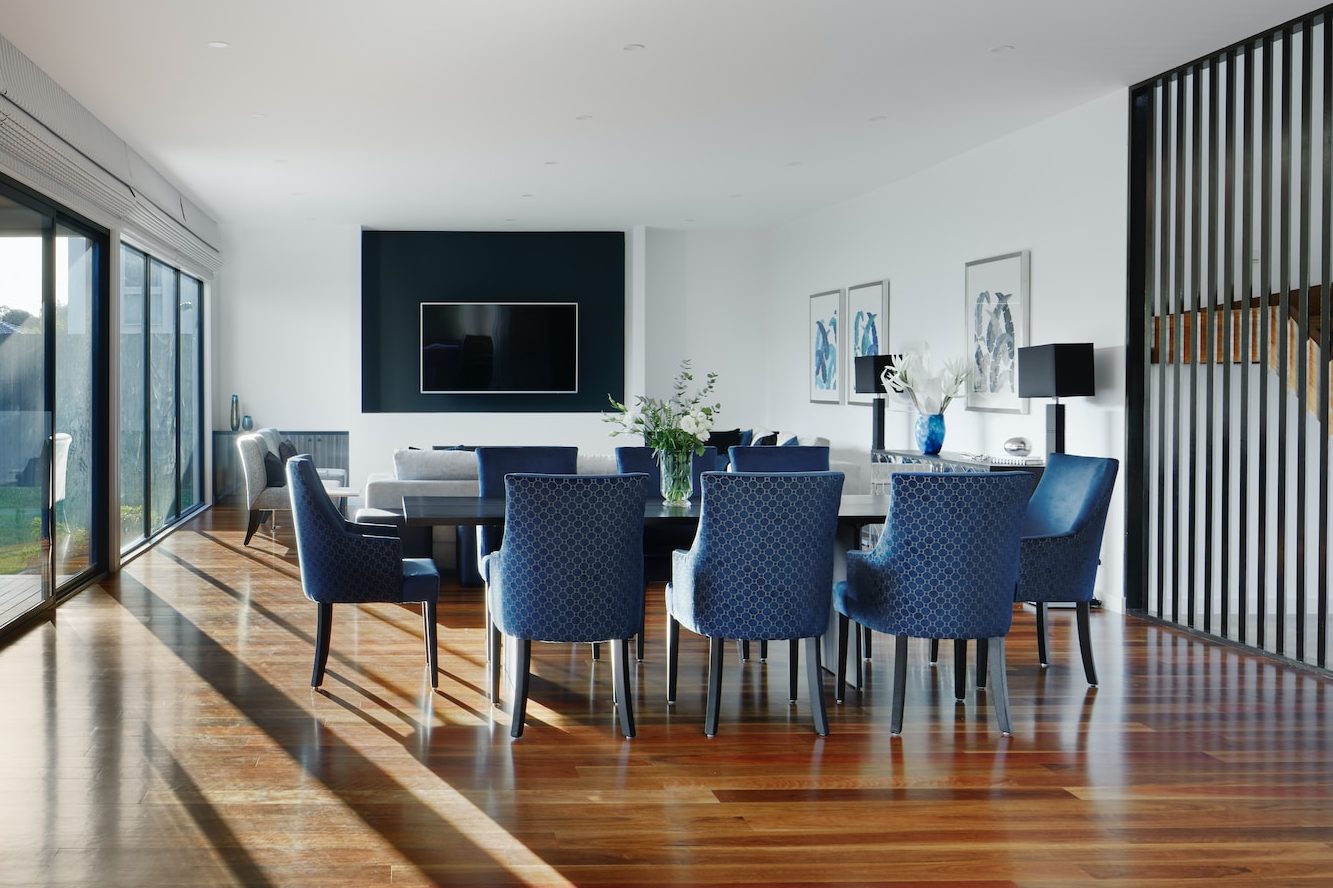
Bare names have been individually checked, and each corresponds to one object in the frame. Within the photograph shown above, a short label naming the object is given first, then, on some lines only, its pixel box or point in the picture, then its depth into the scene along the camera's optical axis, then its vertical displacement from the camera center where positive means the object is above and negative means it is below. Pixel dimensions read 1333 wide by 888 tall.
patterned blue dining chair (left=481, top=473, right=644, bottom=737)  3.90 -0.47
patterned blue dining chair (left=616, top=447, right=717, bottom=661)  5.86 -0.59
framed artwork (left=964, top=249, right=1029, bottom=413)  7.18 +0.58
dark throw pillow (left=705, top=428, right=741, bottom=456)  8.39 -0.12
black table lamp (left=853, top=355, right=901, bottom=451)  8.62 +0.31
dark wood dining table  4.43 -0.35
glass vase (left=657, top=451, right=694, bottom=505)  5.04 -0.22
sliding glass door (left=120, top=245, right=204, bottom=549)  8.30 +0.20
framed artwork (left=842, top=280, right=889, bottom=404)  9.14 +0.77
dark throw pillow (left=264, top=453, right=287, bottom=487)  8.92 -0.37
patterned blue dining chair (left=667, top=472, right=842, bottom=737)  3.91 -0.46
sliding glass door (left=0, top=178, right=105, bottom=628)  5.66 +0.10
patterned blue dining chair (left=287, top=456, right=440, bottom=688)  4.49 -0.52
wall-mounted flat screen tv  11.50 +0.70
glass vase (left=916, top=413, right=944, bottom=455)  7.74 -0.07
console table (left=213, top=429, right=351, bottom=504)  11.34 -0.31
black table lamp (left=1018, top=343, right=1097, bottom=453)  6.11 +0.25
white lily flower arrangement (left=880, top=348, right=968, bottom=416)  7.90 +0.27
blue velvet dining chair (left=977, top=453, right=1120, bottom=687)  4.64 -0.51
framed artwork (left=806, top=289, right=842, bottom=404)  10.05 +0.64
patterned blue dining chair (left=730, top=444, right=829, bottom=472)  5.56 -0.17
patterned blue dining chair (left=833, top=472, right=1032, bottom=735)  3.87 -0.46
